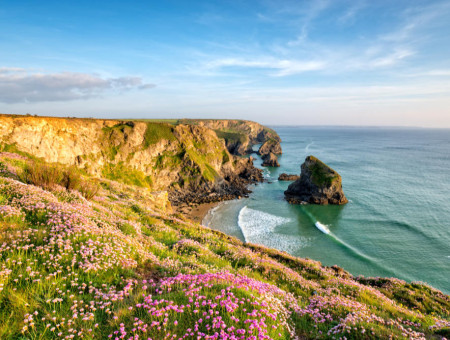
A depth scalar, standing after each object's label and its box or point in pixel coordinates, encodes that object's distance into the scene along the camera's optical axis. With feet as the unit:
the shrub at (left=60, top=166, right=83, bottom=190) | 41.68
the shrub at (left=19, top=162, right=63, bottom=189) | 37.32
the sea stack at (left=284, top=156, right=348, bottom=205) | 227.61
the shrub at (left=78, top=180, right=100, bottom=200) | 43.98
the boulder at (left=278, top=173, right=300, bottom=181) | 326.03
